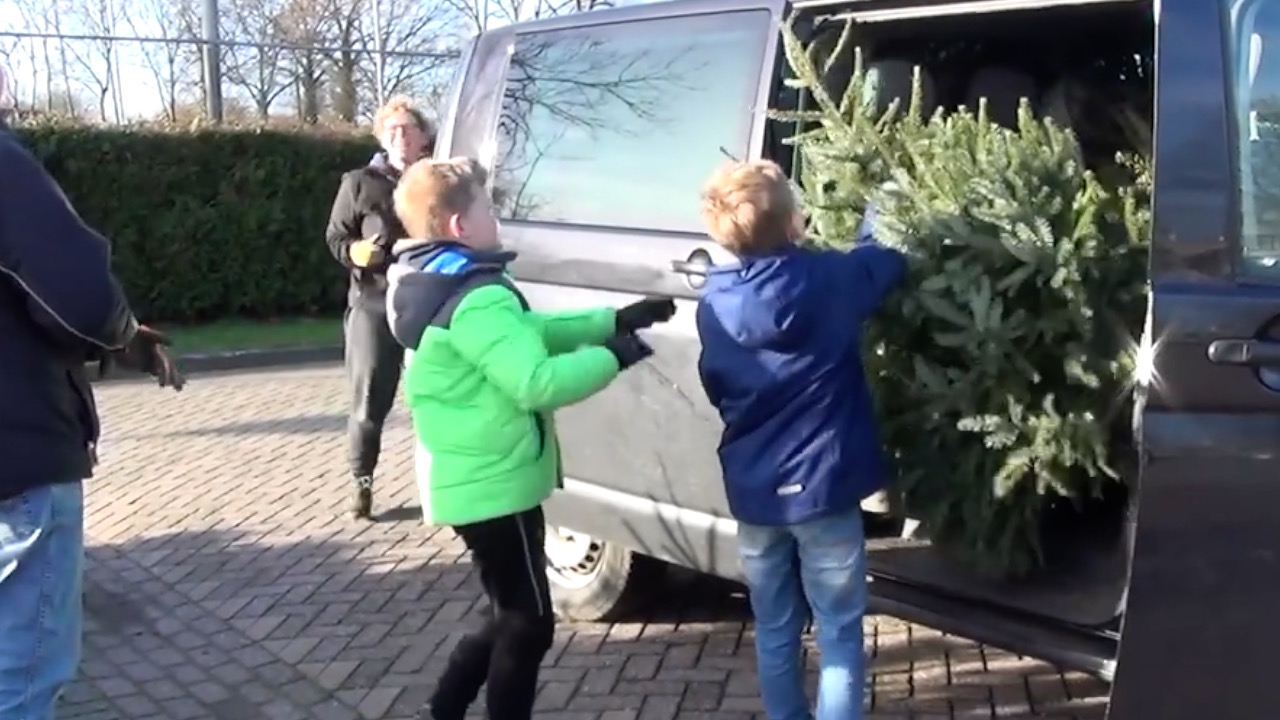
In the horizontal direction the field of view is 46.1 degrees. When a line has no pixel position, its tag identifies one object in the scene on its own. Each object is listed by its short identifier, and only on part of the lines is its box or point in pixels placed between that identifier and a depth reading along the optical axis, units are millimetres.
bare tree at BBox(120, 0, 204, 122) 16703
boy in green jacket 3660
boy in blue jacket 3469
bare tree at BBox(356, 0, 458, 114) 19297
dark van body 2863
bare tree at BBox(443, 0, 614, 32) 24762
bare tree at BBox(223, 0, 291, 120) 18594
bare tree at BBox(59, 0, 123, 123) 16062
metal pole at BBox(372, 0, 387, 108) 19003
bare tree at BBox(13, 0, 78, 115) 15719
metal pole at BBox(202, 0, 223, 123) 16453
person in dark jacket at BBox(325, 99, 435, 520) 6484
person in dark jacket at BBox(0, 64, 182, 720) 3072
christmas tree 3324
